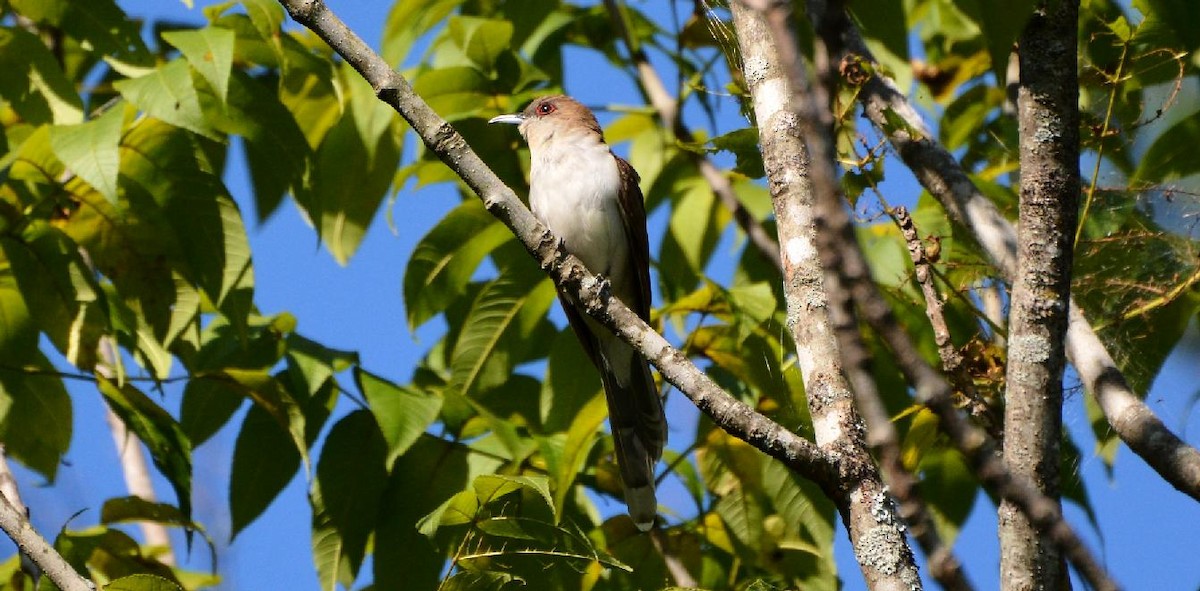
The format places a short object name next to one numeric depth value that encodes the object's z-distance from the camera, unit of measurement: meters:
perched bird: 11.25
